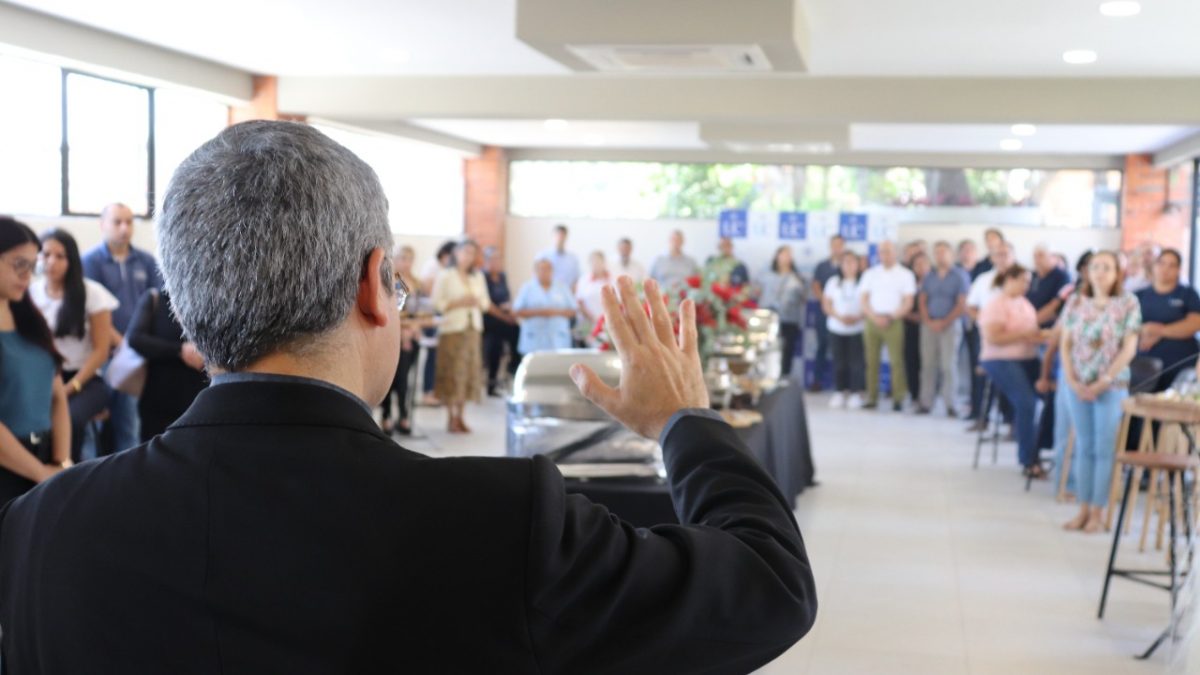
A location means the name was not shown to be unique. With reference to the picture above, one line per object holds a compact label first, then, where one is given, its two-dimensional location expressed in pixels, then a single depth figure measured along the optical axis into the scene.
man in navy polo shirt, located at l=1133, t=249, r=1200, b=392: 7.34
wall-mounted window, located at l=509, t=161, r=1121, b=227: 14.84
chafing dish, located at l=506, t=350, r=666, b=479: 3.85
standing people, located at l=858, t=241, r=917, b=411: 11.78
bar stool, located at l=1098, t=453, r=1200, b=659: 4.43
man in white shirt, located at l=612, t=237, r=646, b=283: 13.77
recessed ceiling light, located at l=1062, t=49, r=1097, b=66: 8.24
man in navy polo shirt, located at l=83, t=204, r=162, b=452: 6.37
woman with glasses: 3.59
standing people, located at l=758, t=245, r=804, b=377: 13.31
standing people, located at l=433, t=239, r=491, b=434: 9.39
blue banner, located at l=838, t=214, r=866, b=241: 13.90
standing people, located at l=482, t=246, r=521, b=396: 12.10
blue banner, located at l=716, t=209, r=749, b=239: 14.26
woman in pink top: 7.80
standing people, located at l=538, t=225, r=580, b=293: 13.98
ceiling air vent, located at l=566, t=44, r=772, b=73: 6.78
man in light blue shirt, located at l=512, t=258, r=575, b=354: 10.70
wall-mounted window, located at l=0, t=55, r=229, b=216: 7.75
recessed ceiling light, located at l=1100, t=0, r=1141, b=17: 6.52
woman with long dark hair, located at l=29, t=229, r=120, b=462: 5.18
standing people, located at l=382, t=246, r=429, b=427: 8.64
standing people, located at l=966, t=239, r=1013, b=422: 10.20
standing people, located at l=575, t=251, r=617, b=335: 11.60
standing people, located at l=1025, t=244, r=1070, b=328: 9.00
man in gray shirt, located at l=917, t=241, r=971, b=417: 11.66
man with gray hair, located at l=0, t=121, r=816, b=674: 0.87
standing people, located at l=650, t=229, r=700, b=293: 13.70
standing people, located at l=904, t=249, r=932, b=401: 11.88
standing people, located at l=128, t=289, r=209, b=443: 4.73
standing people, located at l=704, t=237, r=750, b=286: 13.18
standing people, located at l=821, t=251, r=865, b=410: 12.21
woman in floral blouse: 6.17
